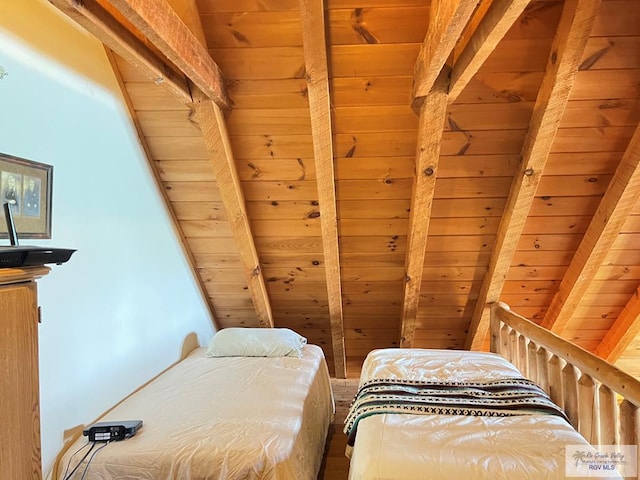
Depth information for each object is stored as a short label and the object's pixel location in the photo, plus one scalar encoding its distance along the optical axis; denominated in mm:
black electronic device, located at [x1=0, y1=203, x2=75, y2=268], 1021
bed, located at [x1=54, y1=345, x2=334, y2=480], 1486
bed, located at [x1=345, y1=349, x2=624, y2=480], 1215
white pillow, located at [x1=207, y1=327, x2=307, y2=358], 2615
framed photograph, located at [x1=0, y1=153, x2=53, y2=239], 1337
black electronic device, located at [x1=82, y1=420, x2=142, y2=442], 1596
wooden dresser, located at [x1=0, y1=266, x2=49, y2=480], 994
